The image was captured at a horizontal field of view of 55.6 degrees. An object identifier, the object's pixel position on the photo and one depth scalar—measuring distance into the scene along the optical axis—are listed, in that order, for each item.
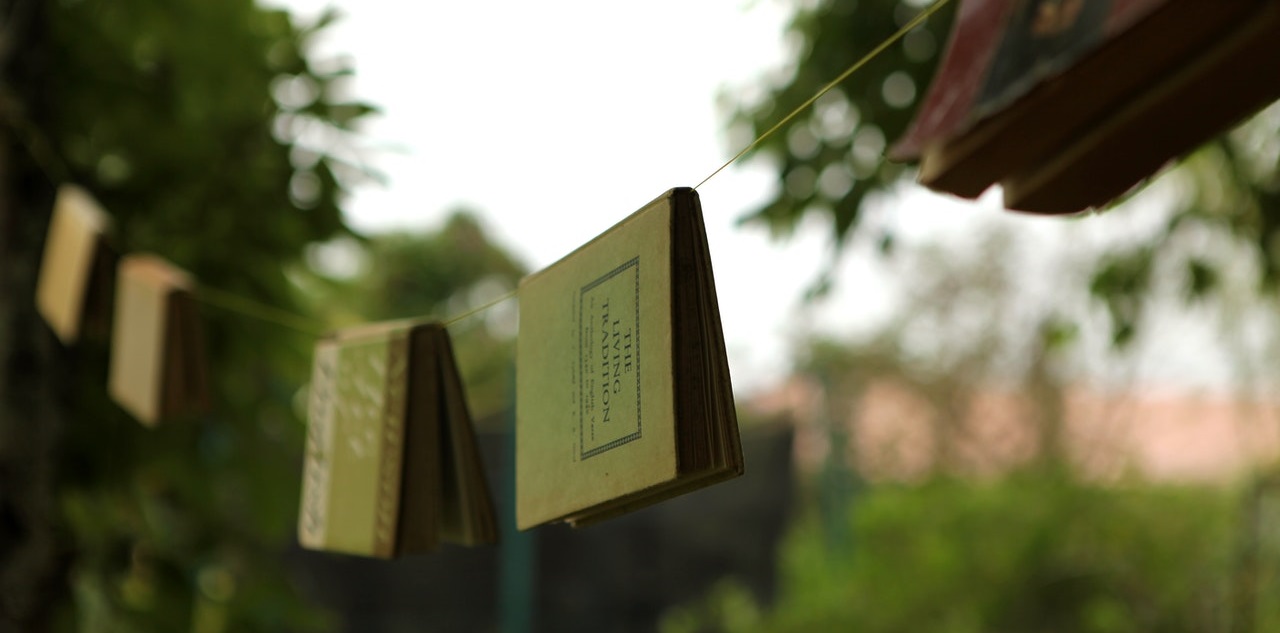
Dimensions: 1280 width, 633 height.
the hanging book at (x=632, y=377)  0.68
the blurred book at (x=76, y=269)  1.59
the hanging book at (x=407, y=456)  0.97
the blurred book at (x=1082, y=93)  0.68
